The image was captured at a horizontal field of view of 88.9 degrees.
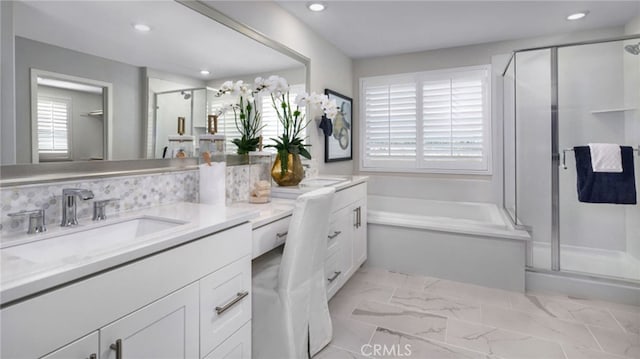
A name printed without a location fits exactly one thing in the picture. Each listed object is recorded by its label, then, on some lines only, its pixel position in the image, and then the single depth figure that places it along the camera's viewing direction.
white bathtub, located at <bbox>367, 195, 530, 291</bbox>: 2.59
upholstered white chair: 1.49
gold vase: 2.28
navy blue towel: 2.45
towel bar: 2.63
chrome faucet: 1.11
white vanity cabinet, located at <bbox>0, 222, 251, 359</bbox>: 0.66
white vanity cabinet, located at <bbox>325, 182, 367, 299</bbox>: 2.25
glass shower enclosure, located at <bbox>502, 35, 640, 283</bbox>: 2.79
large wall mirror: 1.12
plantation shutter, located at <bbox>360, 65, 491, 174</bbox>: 3.63
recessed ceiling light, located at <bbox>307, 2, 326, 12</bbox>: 2.55
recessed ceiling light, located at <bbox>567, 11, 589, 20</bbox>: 2.79
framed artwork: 3.48
